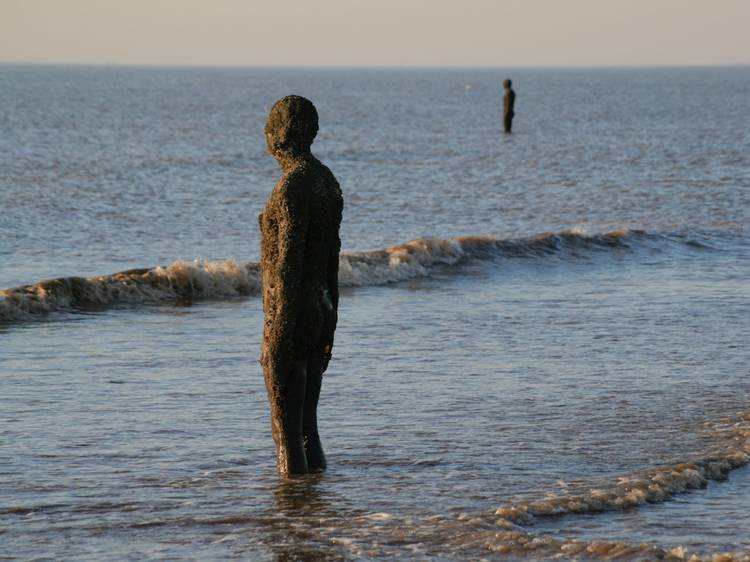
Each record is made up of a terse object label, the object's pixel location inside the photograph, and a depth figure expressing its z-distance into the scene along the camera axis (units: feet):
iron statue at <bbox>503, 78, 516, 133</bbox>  327.18
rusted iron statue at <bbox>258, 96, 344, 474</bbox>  46.62
